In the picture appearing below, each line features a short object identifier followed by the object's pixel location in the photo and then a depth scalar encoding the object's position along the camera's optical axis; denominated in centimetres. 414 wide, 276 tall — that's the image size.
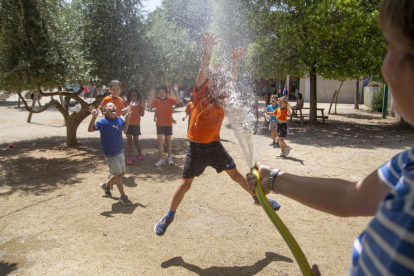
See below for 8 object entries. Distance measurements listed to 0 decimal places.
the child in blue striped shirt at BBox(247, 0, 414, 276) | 75
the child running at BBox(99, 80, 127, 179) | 593
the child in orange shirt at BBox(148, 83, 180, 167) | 701
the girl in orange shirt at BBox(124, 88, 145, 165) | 733
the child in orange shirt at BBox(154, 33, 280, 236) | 337
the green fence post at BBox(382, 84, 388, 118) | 1577
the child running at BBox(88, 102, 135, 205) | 449
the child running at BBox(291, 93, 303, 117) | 1468
